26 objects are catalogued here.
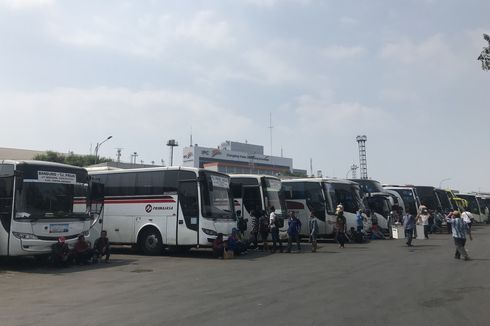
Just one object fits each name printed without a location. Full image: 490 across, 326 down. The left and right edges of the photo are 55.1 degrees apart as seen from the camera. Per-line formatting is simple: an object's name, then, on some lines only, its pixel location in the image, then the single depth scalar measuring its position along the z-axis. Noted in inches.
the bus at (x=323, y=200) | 969.9
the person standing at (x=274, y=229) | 763.4
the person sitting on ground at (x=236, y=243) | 687.1
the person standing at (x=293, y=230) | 759.7
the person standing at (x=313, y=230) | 762.8
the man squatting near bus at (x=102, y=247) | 639.1
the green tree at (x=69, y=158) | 2338.8
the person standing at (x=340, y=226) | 844.6
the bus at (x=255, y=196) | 844.6
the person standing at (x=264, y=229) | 783.7
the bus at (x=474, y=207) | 1839.3
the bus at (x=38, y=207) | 555.2
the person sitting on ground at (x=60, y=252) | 576.7
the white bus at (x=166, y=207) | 689.0
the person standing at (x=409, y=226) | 827.4
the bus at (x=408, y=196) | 1369.3
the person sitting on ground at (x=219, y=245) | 673.6
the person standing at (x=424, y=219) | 1024.9
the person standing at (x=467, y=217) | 859.1
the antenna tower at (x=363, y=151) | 3378.7
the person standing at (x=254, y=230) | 810.2
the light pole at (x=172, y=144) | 3419.0
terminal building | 4254.4
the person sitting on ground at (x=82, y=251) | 602.9
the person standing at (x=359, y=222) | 936.3
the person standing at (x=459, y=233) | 588.4
